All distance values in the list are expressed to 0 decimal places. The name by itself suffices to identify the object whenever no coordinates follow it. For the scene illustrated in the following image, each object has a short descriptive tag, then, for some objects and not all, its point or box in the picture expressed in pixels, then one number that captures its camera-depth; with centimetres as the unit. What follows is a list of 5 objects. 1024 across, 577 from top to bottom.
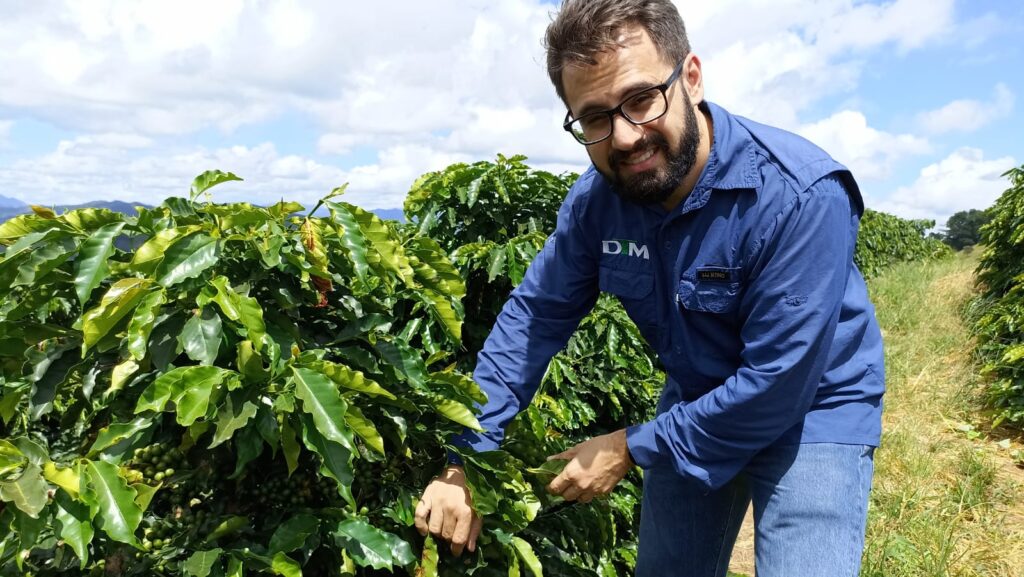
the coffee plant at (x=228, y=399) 160
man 196
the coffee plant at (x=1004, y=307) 595
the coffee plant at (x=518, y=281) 362
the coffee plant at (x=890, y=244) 1916
